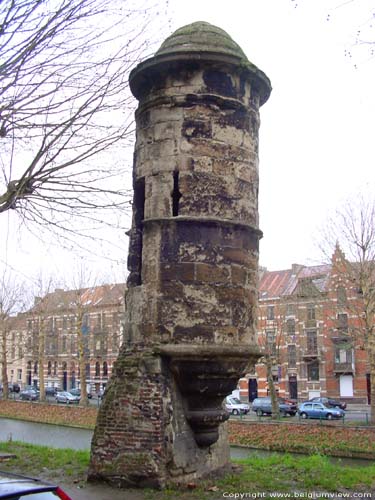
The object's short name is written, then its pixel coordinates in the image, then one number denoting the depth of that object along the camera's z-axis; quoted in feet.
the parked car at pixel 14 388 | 212.23
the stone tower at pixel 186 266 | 30.09
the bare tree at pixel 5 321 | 154.10
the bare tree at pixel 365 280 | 91.40
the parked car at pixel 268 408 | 120.47
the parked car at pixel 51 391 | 185.66
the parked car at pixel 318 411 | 110.42
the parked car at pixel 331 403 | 131.30
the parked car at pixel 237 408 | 126.62
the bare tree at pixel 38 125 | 29.35
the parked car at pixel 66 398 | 151.74
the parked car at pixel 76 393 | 166.95
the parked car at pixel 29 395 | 161.97
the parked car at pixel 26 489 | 14.74
